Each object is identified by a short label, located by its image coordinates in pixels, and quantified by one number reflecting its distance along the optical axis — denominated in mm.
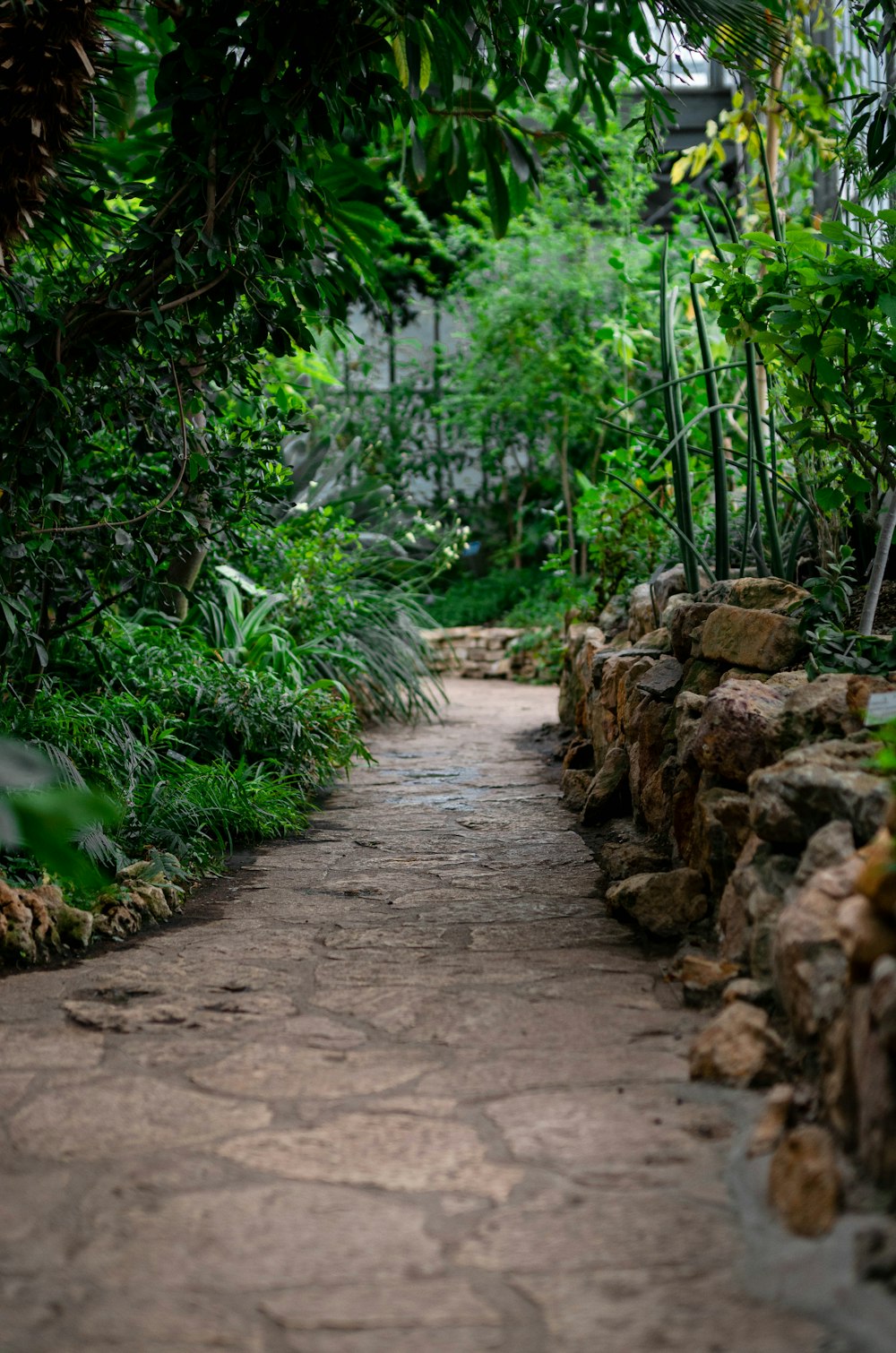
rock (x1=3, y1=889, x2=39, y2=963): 2637
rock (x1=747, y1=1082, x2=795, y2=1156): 1639
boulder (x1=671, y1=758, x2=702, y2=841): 2978
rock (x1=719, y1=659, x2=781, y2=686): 3092
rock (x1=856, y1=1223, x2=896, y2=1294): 1312
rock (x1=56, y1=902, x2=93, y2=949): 2770
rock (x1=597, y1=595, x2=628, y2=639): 5598
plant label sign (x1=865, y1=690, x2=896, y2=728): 2123
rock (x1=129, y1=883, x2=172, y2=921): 3035
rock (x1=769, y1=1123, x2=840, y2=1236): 1433
